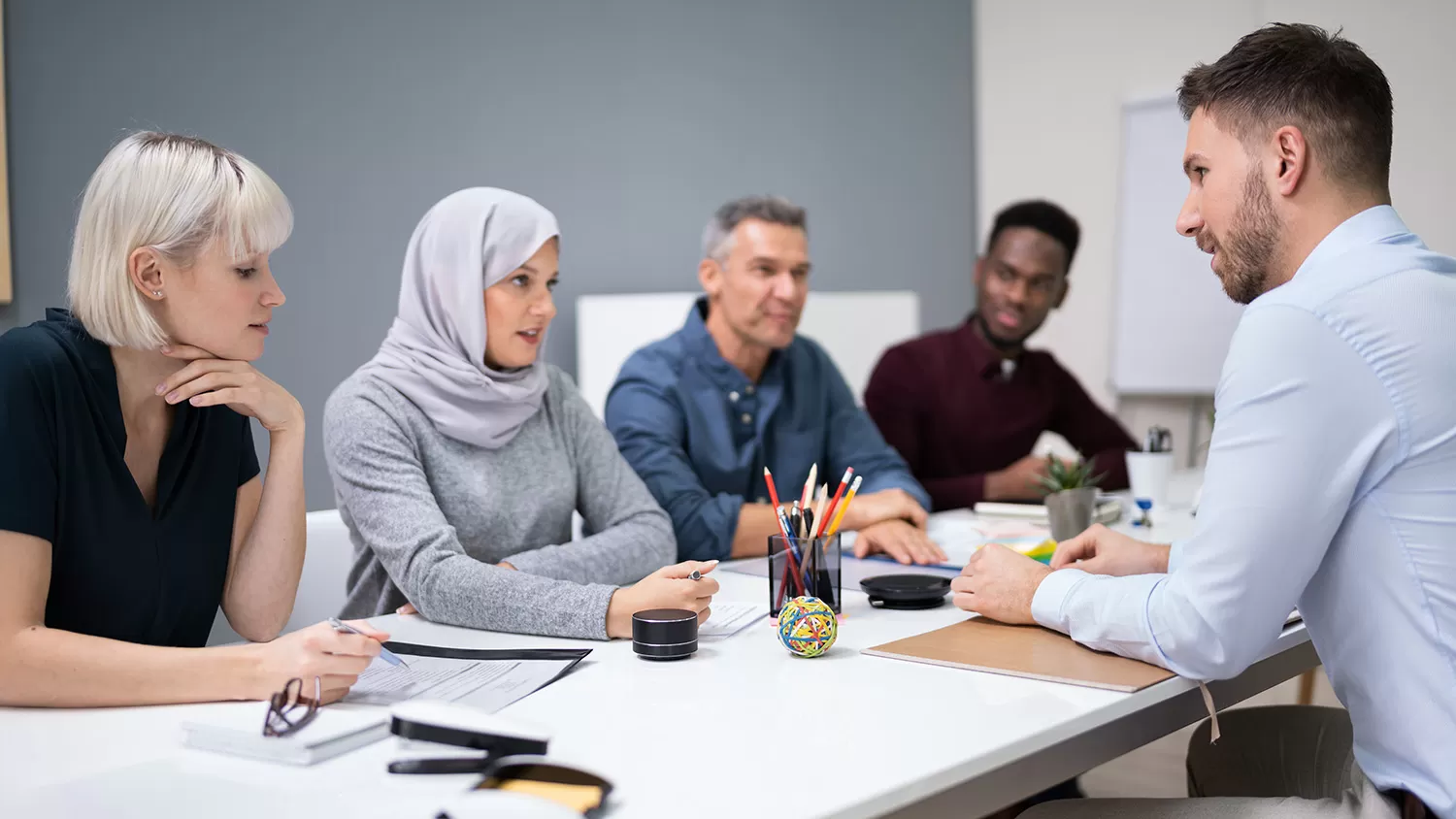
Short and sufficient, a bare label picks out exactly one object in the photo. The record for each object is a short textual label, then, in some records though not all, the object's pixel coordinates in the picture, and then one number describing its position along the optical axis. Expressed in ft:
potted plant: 6.91
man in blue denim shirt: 7.96
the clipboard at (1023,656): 4.13
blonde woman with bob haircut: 4.00
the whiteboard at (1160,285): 15.12
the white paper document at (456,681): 4.09
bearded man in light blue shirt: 3.83
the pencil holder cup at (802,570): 5.23
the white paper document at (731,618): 5.00
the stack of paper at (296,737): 3.45
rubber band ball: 4.48
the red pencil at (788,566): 5.22
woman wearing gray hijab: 5.28
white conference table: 3.15
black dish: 5.34
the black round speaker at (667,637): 4.55
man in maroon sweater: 10.93
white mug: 8.09
